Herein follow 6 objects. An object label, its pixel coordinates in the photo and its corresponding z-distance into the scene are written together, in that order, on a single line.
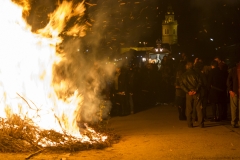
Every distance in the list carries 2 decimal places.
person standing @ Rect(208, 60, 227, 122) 12.90
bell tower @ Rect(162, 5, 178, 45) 110.79
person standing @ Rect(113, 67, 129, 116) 15.55
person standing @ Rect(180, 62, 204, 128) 11.55
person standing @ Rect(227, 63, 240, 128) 11.43
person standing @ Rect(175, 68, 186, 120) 13.12
